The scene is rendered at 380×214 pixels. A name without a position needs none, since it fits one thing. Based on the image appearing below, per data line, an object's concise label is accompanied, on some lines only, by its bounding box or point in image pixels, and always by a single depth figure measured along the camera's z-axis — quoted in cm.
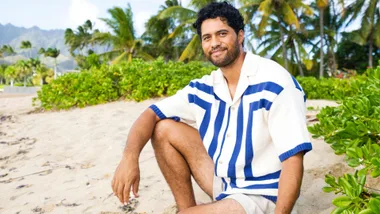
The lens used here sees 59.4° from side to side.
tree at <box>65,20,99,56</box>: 4075
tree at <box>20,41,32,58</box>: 6549
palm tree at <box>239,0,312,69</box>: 1770
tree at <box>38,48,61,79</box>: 4909
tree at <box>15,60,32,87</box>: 4891
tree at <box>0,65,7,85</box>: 5784
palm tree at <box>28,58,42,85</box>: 4969
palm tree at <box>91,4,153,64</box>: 1912
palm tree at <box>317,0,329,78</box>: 1967
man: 143
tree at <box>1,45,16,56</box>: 6477
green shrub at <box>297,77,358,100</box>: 912
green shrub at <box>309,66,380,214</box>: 113
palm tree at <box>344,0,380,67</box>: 2047
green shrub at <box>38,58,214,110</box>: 696
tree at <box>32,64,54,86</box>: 4759
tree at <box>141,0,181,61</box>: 2313
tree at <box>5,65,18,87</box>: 4703
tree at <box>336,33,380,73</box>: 2233
